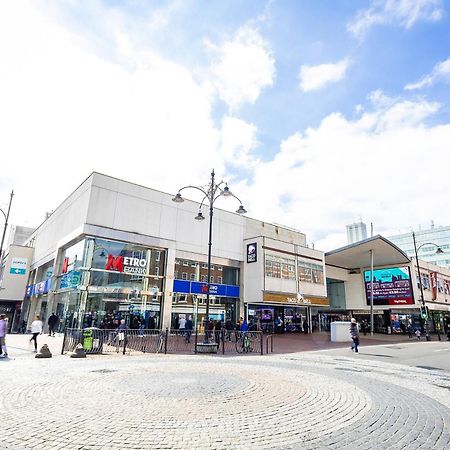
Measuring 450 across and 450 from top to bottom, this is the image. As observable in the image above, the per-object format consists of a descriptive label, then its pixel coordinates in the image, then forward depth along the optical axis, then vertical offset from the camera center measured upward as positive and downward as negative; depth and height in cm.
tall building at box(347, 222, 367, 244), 17556 +4868
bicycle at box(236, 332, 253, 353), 1748 -112
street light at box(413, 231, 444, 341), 2967 -93
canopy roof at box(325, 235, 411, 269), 3981 +864
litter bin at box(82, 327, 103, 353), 1496 -99
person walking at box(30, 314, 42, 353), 1588 -55
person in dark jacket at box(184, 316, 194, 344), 2973 -37
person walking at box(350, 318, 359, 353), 1819 -58
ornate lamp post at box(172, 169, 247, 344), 1662 +637
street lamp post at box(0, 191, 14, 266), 2672 +792
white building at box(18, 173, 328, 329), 2611 +503
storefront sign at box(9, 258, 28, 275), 4331 +633
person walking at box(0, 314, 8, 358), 1367 -67
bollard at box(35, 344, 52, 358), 1329 -142
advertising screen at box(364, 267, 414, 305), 4159 +482
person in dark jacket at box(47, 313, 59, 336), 2566 -48
